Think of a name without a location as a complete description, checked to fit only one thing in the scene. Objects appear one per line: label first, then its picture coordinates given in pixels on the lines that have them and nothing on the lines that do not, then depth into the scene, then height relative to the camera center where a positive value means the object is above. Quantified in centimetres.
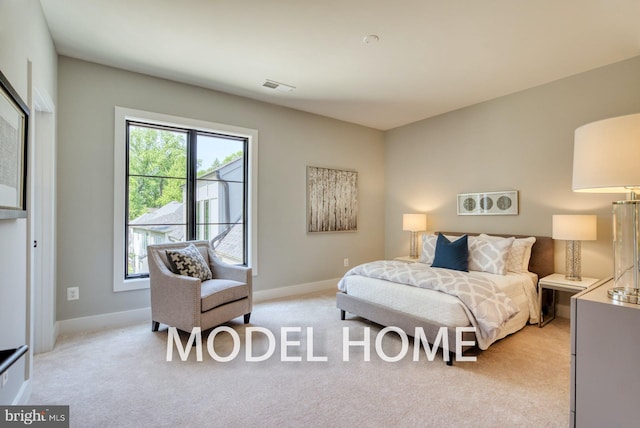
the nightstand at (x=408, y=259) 449 -67
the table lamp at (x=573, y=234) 303 -20
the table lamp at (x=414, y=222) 469 -13
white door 257 -10
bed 245 -71
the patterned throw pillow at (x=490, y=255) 335 -45
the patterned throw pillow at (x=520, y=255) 349 -46
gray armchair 274 -76
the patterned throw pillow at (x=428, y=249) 404 -46
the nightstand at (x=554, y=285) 299 -70
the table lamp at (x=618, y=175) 130 +17
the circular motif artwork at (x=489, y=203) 393 +15
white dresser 128 -64
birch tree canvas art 468 +23
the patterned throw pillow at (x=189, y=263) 305 -49
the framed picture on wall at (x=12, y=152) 150 +33
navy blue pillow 350 -47
